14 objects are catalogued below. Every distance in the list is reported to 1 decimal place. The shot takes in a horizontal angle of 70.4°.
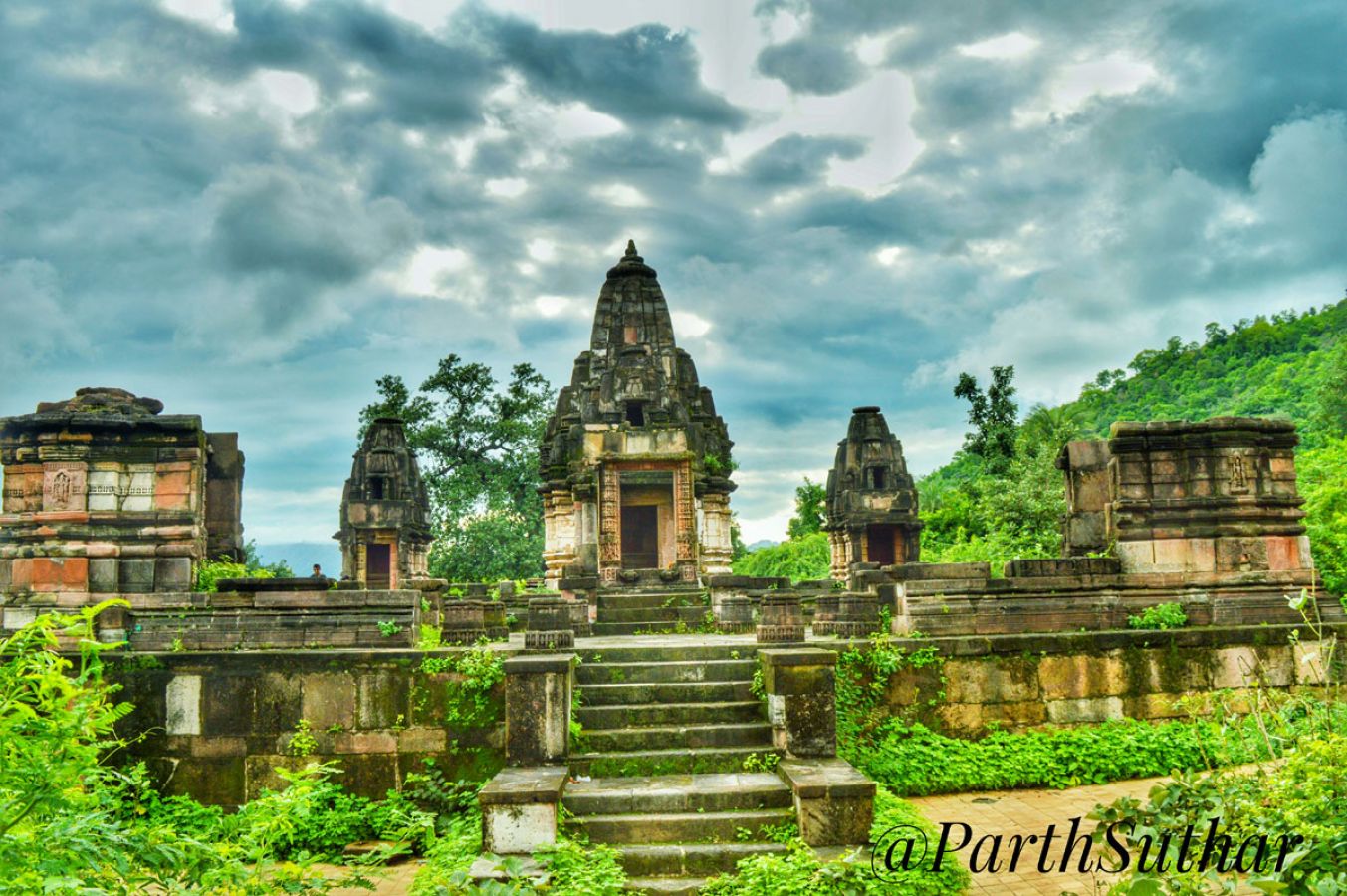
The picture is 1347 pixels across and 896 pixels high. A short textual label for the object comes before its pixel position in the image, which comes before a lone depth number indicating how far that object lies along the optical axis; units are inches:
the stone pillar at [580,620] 497.3
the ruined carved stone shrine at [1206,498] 433.4
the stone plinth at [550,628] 360.5
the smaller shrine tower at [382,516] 1131.3
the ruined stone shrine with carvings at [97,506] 413.7
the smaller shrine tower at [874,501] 1066.1
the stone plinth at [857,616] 399.9
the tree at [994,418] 1314.0
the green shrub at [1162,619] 405.1
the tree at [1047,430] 1238.3
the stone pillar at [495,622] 470.3
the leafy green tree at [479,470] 1363.2
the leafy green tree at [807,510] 1840.6
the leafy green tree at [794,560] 1459.2
